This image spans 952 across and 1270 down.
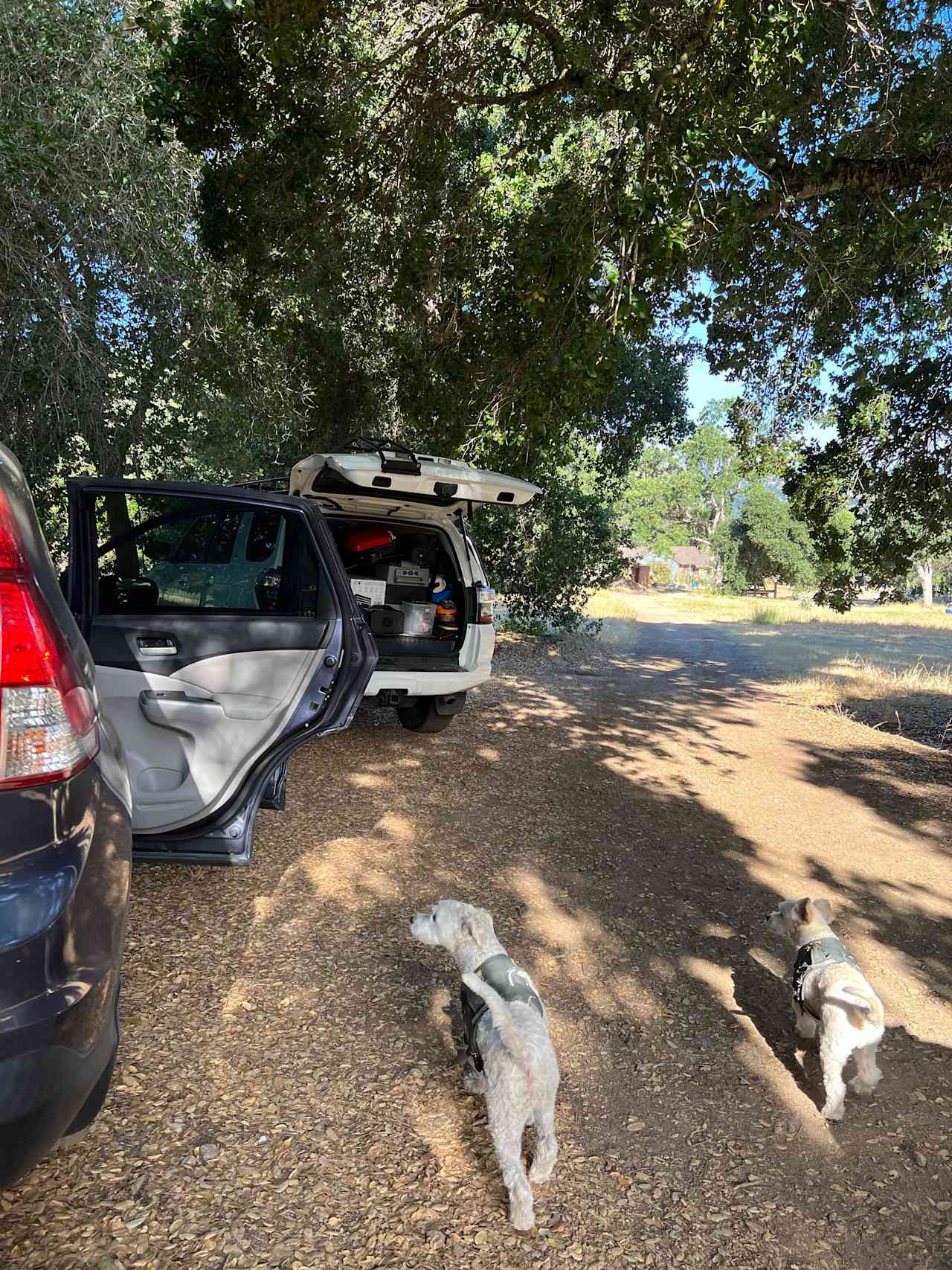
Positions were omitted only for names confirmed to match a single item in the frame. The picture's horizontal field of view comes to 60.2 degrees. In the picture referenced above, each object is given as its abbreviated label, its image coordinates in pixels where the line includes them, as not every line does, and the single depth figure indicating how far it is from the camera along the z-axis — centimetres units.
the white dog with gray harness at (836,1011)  266
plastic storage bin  689
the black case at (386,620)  677
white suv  597
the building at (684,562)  7919
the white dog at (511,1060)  224
